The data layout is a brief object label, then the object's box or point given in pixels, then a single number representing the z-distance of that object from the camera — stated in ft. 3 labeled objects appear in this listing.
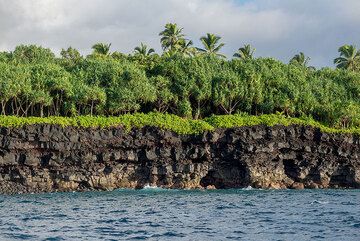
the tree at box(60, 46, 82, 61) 315.37
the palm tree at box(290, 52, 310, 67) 358.99
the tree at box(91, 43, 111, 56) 317.01
